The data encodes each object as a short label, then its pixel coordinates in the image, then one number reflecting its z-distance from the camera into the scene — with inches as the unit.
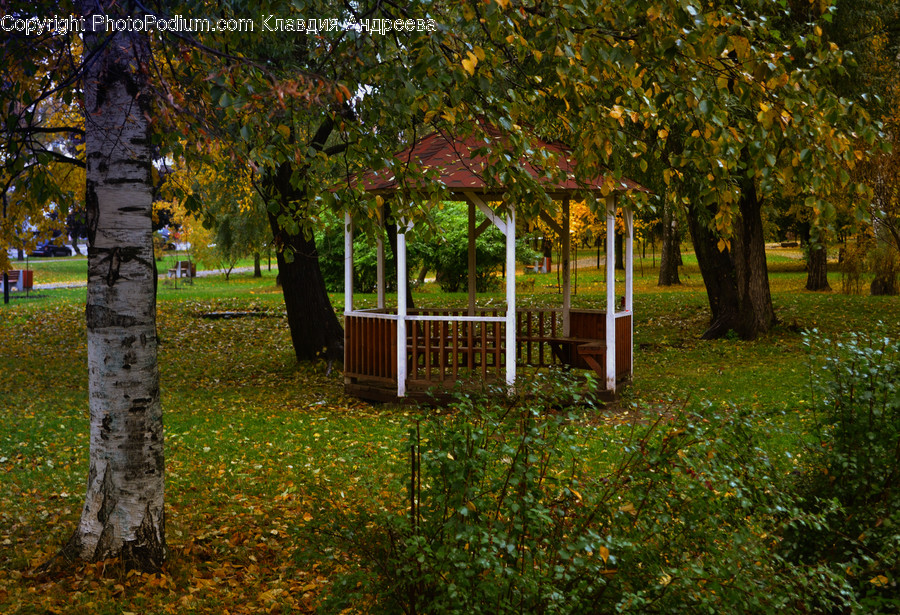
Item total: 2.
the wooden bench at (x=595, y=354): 436.1
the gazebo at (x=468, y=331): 408.2
